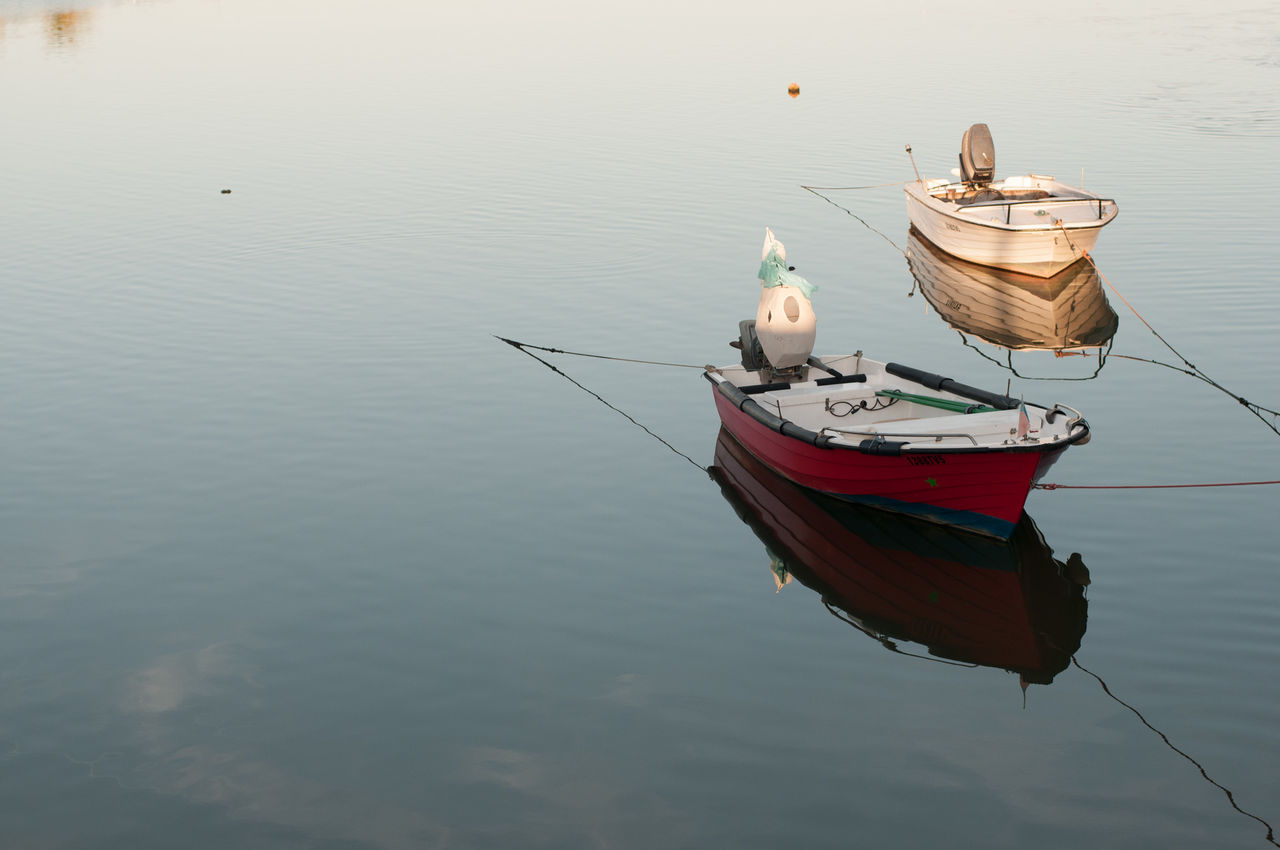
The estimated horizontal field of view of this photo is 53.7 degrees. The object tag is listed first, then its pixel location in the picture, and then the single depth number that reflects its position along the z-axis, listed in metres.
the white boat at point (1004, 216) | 25.72
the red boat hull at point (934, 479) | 13.91
